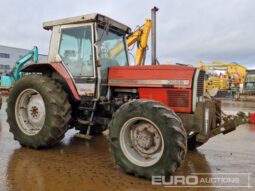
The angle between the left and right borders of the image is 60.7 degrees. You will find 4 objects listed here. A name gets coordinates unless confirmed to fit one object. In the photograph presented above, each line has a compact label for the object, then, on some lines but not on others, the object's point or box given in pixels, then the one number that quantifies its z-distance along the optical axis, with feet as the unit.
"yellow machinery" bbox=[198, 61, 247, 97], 63.70
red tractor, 10.10
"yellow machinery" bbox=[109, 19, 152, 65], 16.85
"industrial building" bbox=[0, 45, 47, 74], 129.29
